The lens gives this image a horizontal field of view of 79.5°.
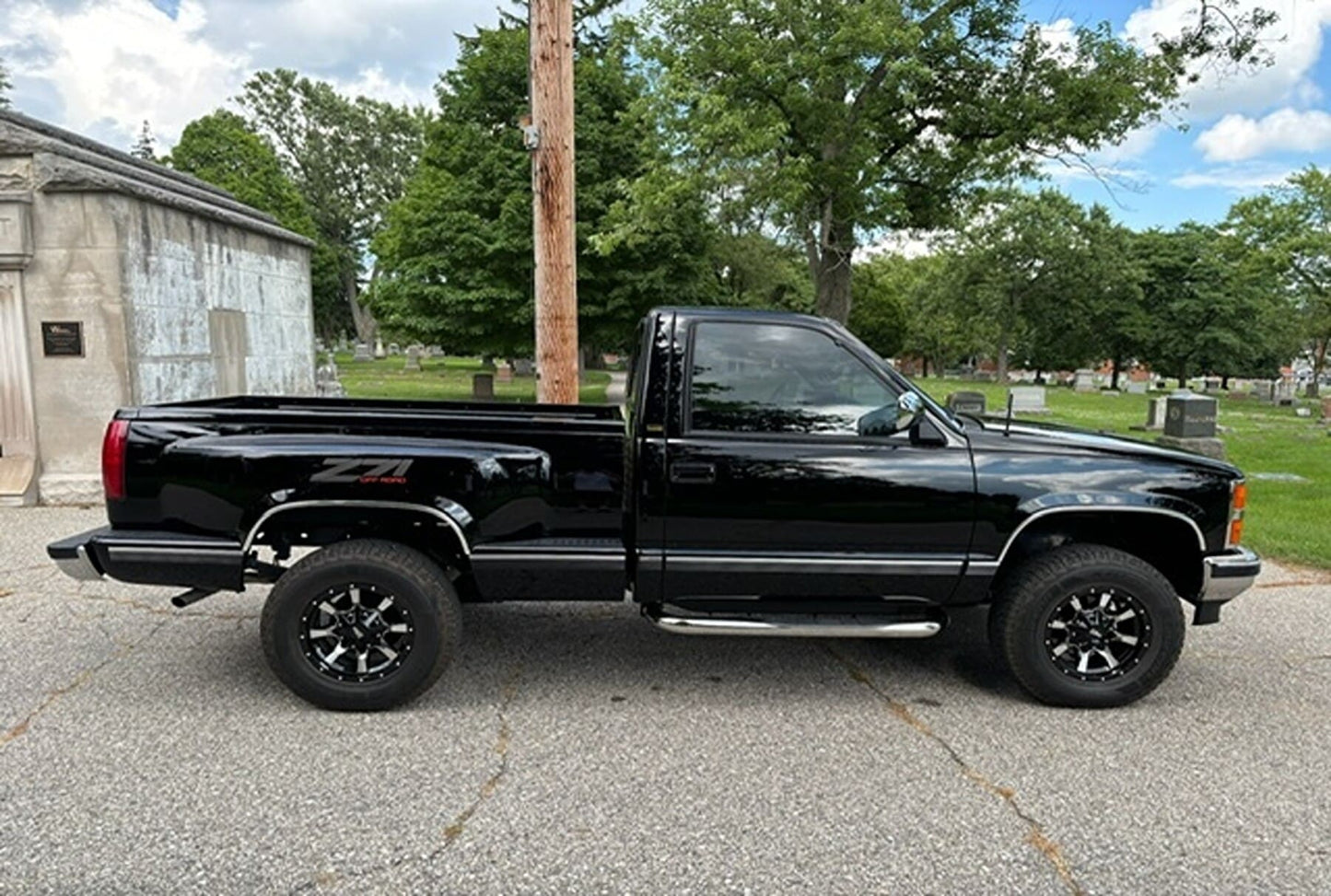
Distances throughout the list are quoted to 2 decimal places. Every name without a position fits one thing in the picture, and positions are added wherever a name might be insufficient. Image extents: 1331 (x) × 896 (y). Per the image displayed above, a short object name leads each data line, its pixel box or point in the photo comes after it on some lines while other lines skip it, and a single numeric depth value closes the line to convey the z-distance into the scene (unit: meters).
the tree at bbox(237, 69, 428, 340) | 53.97
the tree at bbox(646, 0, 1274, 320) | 13.09
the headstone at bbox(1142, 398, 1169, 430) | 17.88
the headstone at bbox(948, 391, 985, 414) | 14.70
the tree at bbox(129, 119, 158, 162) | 57.06
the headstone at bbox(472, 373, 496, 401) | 21.38
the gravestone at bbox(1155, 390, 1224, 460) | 12.43
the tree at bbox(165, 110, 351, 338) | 39.44
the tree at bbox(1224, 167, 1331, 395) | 34.00
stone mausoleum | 7.76
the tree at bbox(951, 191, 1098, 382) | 48.56
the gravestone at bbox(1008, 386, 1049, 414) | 23.34
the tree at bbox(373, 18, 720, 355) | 17.83
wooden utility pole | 6.50
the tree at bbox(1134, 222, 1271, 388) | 48.03
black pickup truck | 3.65
